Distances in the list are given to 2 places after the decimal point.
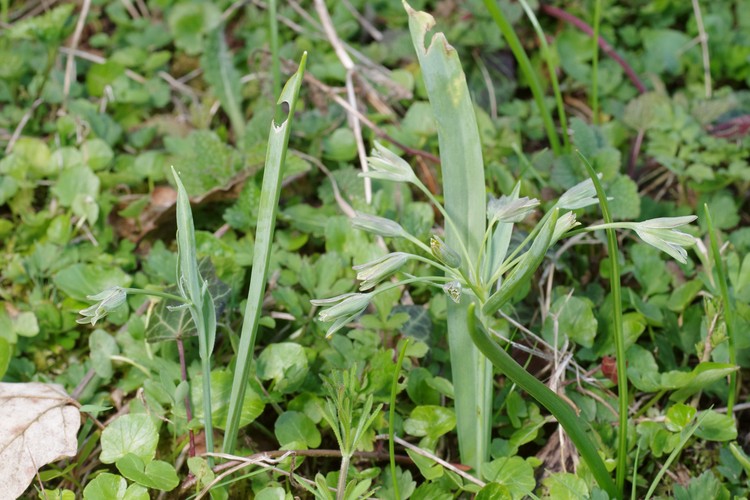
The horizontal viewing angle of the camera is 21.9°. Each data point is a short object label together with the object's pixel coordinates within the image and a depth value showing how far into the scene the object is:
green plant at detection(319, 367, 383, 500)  0.53
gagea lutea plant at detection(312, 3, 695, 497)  0.51
